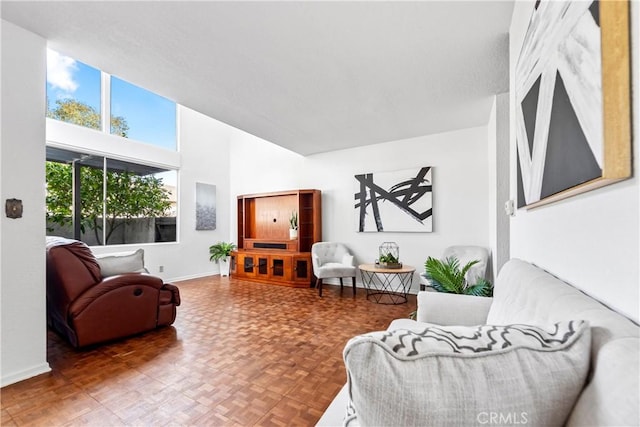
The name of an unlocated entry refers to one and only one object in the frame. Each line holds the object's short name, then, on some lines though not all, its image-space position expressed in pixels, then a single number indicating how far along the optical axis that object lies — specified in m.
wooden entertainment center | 4.95
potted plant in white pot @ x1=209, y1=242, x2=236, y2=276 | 5.90
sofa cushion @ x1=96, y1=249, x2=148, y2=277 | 2.64
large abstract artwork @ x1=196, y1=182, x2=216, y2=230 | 5.94
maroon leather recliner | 2.29
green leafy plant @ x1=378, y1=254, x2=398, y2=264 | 3.79
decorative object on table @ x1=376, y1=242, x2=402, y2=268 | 4.50
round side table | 4.00
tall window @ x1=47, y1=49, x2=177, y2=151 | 4.18
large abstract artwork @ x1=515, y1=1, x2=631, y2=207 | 0.59
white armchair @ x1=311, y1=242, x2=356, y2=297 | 4.28
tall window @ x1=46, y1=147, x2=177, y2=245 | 4.18
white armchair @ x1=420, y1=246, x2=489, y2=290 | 3.35
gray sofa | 0.43
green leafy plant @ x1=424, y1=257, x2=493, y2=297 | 2.31
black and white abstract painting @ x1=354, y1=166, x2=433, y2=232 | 4.24
